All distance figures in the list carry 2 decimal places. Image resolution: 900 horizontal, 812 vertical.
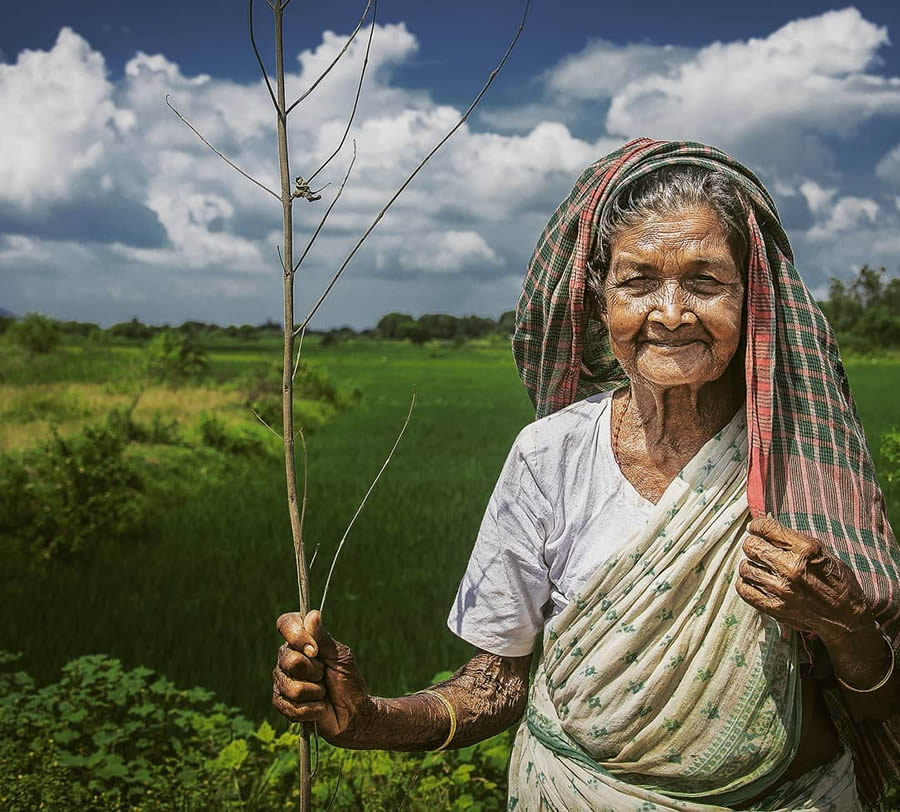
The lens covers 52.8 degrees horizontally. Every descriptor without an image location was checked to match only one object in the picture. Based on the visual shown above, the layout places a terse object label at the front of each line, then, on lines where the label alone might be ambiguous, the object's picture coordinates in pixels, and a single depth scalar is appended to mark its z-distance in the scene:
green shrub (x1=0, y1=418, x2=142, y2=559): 6.48
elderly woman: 1.63
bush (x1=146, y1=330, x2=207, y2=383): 14.87
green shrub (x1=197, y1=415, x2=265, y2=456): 11.30
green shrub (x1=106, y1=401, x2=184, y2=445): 10.24
